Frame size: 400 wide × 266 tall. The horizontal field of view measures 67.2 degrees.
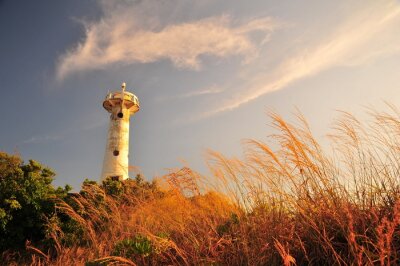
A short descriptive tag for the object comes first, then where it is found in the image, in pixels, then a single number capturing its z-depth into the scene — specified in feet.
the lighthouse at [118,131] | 70.18
